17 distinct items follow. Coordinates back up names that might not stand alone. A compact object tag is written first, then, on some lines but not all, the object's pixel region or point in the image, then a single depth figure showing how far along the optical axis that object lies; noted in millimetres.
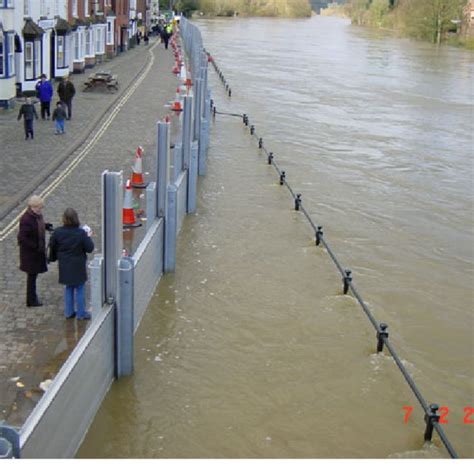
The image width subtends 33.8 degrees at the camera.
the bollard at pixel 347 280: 11352
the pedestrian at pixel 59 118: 20797
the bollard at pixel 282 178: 18720
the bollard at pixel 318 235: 13781
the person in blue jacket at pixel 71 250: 8977
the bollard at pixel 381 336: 9227
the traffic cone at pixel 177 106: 27080
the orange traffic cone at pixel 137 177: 15797
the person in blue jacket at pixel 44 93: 22734
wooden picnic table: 30494
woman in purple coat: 9125
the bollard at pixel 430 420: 7419
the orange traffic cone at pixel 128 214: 13202
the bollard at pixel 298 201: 16250
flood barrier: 5812
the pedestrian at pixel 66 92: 22969
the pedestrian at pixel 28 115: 19862
